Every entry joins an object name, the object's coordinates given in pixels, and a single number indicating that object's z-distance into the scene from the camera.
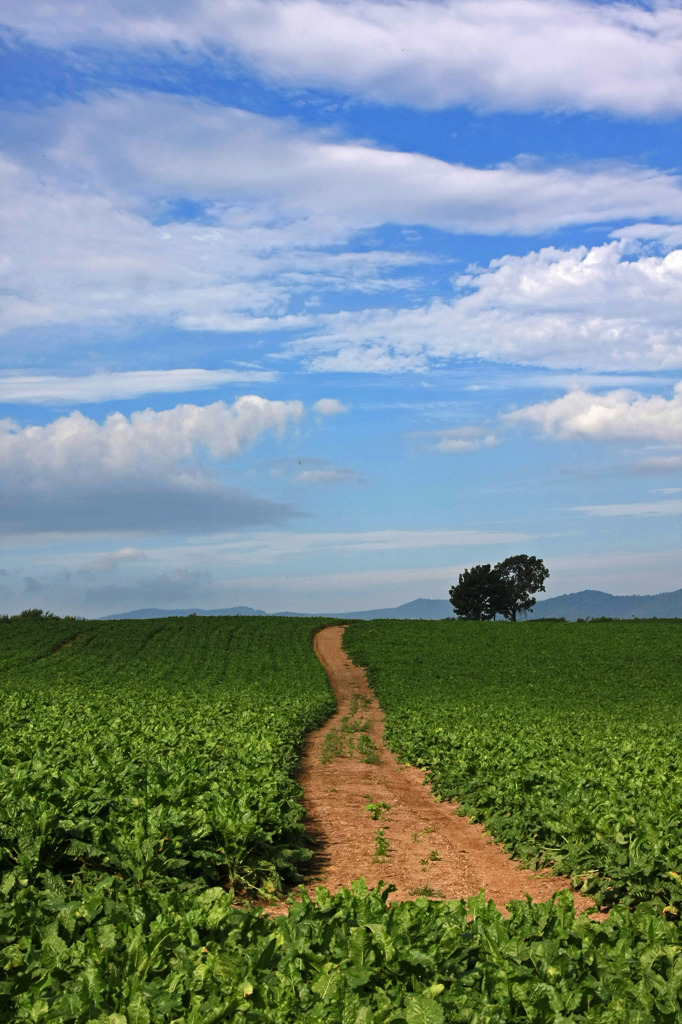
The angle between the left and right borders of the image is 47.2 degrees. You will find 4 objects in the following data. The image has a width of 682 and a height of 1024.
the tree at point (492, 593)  128.12
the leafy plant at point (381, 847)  11.83
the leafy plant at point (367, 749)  20.42
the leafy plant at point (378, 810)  14.40
